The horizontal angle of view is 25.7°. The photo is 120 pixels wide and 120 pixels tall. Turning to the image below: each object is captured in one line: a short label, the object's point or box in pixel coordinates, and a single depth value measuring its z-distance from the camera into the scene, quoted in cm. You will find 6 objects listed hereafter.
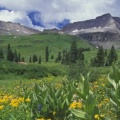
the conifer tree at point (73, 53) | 10435
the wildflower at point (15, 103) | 618
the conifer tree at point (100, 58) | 9398
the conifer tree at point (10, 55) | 12434
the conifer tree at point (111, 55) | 10019
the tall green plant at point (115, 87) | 401
